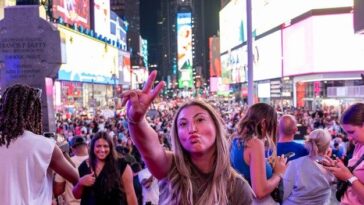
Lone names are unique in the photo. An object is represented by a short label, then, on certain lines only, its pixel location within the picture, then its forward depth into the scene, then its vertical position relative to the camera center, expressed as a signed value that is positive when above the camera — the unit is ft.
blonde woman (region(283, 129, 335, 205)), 16.76 -2.83
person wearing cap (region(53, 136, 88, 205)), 14.26 -2.69
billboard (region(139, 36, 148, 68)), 603.14 +40.15
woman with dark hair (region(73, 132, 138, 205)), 16.74 -2.65
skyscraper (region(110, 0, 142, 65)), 495.00 +70.01
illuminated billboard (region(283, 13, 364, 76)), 160.45 +10.34
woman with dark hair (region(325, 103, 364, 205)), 12.60 -1.86
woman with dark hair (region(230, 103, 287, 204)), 13.20 -1.62
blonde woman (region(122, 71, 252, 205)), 9.17 -1.16
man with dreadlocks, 12.12 -1.38
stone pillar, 25.81 +1.83
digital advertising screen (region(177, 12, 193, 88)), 553.64 +27.98
